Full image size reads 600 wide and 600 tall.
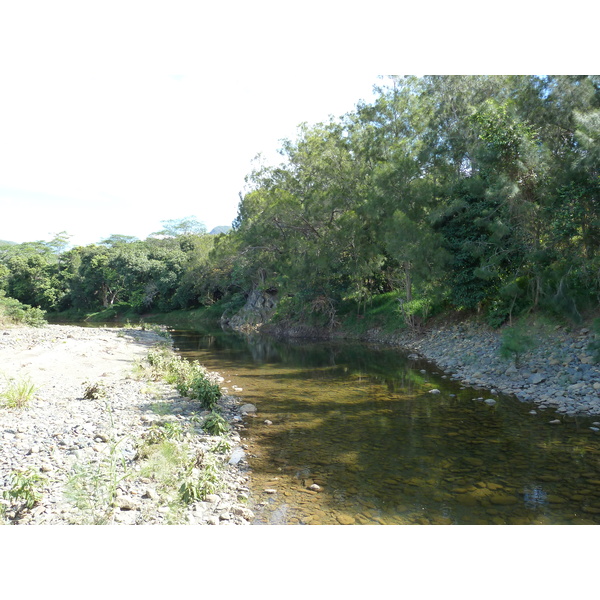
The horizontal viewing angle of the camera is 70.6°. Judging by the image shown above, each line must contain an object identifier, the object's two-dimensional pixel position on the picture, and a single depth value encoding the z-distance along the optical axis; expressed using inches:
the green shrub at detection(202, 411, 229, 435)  262.7
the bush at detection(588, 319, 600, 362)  335.6
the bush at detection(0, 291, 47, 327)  839.7
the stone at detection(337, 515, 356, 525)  167.7
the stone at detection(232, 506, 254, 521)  168.6
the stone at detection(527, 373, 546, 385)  362.9
